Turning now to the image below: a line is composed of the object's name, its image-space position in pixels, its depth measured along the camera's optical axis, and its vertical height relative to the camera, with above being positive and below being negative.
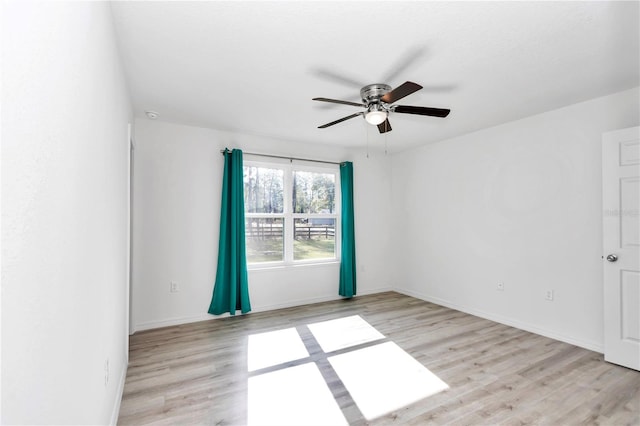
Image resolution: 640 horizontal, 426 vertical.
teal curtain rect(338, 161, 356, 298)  4.86 -0.40
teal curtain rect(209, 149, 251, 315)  3.91 -0.46
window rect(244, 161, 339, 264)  4.36 +0.03
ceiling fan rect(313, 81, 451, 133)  2.51 +0.92
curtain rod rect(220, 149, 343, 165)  4.04 +0.86
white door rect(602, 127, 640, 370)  2.66 -0.30
